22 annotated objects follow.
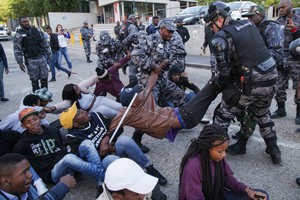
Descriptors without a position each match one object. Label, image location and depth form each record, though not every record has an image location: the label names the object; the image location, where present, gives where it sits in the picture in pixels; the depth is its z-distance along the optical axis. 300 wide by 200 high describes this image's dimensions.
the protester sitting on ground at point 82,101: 3.96
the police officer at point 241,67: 2.85
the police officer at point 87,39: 12.71
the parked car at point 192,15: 13.96
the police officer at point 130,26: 8.91
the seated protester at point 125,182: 1.66
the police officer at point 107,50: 6.47
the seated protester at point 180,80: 4.61
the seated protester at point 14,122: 3.36
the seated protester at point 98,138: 2.93
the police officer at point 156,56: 4.08
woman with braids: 2.09
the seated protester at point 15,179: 1.99
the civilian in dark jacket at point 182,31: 9.02
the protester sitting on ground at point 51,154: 2.81
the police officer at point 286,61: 4.53
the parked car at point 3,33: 29.47
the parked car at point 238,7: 12.50
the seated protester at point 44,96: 4.14
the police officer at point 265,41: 3.44
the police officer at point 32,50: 5.94
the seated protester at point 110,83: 5.07
